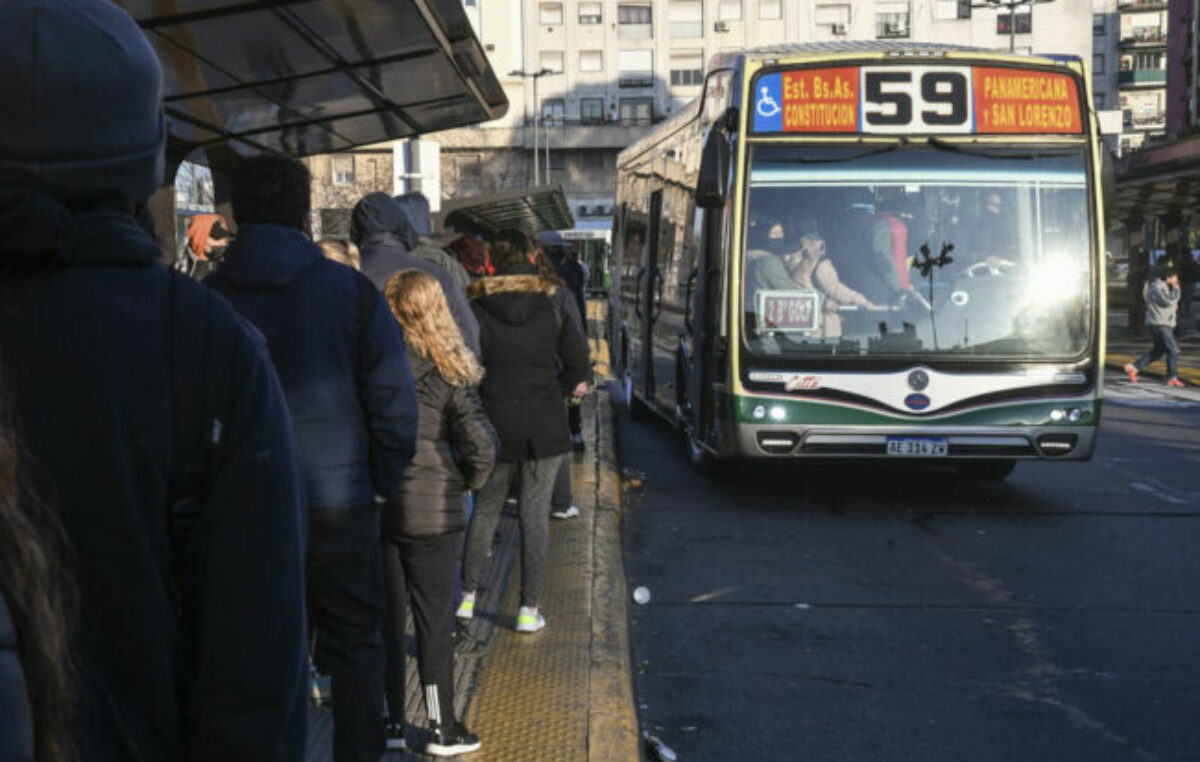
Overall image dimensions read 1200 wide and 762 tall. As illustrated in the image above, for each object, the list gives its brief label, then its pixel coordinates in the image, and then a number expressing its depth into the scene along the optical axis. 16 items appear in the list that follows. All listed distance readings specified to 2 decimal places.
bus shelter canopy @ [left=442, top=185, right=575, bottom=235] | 14.75
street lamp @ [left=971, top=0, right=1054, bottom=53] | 39.97
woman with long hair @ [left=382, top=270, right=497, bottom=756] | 4.50
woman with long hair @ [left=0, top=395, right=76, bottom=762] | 1.32
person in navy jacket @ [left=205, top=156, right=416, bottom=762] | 3.69
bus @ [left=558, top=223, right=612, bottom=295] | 50.59
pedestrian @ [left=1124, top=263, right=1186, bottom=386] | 18.92
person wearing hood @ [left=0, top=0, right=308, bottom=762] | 1.55
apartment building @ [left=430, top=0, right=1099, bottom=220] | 71.56
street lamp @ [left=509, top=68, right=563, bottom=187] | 68.28
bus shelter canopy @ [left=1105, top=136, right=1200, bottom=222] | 23.94
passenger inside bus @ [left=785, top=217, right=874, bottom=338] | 9.41
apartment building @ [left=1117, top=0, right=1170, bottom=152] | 89.31
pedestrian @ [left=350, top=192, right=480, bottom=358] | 5.04
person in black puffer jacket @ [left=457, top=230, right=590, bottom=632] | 6.03
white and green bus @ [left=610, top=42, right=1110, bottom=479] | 9.41
